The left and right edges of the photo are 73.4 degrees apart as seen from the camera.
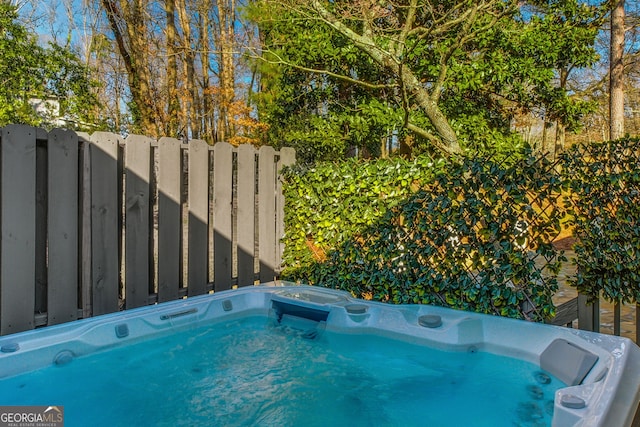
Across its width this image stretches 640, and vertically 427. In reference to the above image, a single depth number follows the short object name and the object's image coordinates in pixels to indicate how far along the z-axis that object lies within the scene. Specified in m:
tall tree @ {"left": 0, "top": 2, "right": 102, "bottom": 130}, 6.33
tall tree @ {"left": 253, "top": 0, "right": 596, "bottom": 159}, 6.18
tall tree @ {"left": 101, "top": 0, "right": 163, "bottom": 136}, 9.20
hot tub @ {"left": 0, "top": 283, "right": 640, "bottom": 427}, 2.11
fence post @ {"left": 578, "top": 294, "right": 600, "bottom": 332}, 3.01
